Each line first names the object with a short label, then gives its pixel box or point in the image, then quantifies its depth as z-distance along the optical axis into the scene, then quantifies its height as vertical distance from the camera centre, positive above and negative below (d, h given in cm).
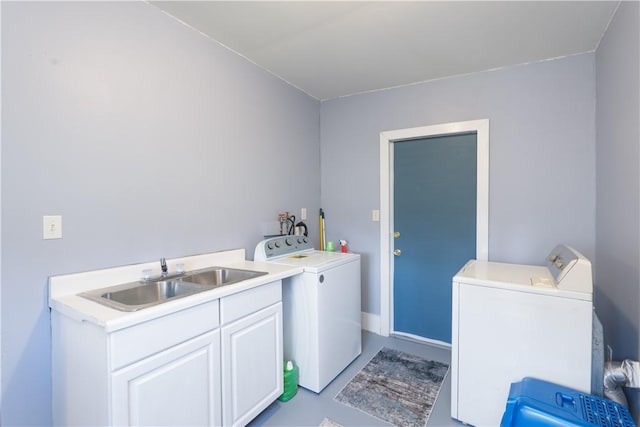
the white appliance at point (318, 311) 208 -74
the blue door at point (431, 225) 272 -15
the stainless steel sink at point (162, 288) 139 -41
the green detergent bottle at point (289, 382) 202 -118
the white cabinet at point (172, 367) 114 -70
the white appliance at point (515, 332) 150 -66
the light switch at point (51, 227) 137 -8
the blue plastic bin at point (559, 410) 123 -87
